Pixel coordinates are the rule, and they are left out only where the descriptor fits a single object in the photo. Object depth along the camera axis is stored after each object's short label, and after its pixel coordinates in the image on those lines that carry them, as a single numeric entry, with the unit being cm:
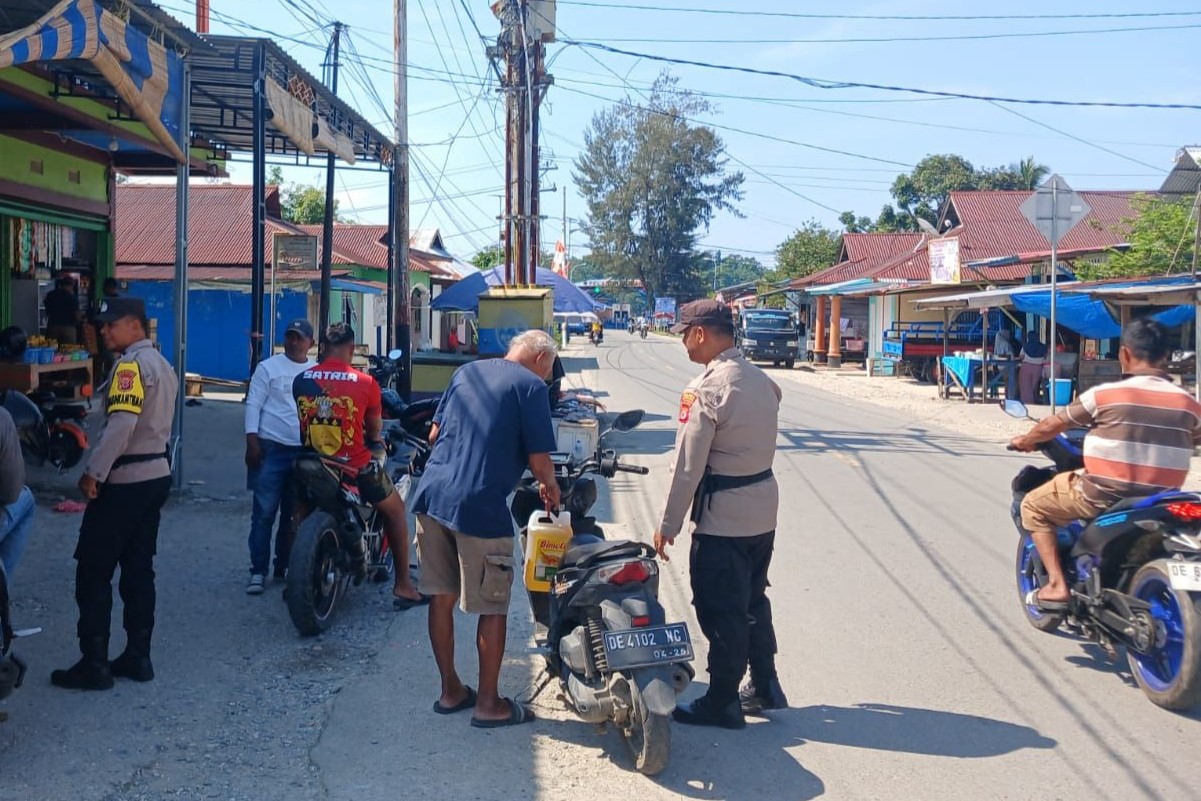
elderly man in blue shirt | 475
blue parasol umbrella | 1945
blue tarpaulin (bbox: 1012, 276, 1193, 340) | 1972
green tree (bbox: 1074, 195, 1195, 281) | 2333
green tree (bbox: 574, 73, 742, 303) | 8106
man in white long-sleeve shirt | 711
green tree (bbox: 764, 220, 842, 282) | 5738
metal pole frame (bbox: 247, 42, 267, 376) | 1082
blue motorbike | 492
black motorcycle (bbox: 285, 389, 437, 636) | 593
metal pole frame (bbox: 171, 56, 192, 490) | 955
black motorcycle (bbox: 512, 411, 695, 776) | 435
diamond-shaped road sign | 1391
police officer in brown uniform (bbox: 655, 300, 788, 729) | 480
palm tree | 6400
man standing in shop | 1499
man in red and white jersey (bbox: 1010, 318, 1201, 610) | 543
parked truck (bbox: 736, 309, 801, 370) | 3853
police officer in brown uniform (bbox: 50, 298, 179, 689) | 511
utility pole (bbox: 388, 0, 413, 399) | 1669
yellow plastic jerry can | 505
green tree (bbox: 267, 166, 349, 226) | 4744
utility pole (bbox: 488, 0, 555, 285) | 2180
